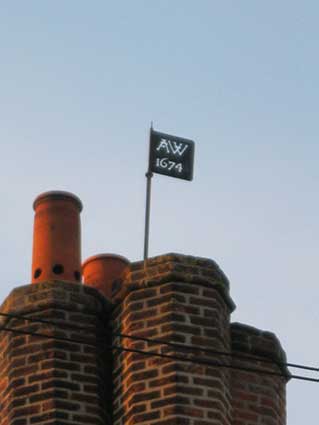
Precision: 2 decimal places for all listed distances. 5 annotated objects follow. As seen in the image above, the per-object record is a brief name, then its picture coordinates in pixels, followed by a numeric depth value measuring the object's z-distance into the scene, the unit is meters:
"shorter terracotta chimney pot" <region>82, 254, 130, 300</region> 17.50
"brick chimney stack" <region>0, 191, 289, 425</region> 15.71
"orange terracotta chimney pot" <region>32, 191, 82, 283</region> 16.92
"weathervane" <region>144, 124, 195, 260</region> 17.31
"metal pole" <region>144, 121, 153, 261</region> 16.89
